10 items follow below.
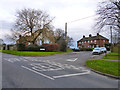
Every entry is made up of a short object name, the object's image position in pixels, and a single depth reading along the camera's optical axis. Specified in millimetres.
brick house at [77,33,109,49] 67188
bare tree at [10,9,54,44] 35531
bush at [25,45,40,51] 32812
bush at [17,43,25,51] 33259
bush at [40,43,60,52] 31347
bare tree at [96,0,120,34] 18533
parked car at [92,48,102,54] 25944
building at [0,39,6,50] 51950
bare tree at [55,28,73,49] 67225
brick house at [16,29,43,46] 36069
